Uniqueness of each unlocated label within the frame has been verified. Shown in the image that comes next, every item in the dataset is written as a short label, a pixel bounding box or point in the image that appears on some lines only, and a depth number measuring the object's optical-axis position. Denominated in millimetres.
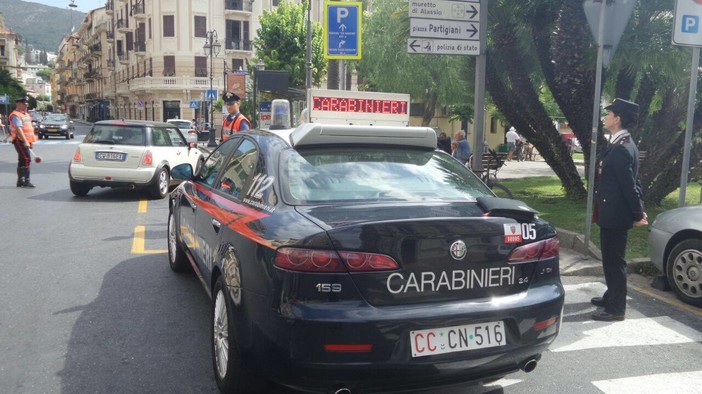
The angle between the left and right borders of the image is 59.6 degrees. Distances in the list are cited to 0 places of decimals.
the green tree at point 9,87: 61019
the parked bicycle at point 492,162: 16625
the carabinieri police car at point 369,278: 2836
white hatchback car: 11242
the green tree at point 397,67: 29266
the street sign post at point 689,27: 6746
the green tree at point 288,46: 33750
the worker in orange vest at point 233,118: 9141
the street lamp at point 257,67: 19330
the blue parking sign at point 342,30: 11984
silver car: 5391
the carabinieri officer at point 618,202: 4957
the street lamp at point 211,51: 33094
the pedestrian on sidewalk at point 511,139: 28328
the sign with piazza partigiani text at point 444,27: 8180
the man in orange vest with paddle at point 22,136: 12570
